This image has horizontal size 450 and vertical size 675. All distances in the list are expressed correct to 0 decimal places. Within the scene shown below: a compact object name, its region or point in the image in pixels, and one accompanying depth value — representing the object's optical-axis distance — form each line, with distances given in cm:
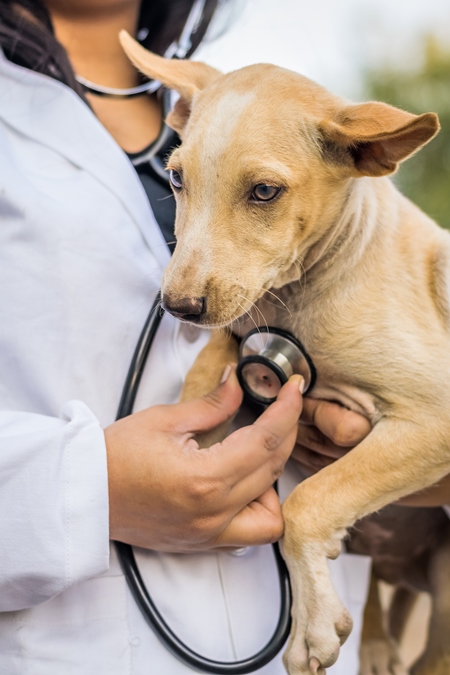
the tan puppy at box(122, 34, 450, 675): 73
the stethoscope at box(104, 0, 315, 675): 72
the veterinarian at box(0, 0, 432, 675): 69
